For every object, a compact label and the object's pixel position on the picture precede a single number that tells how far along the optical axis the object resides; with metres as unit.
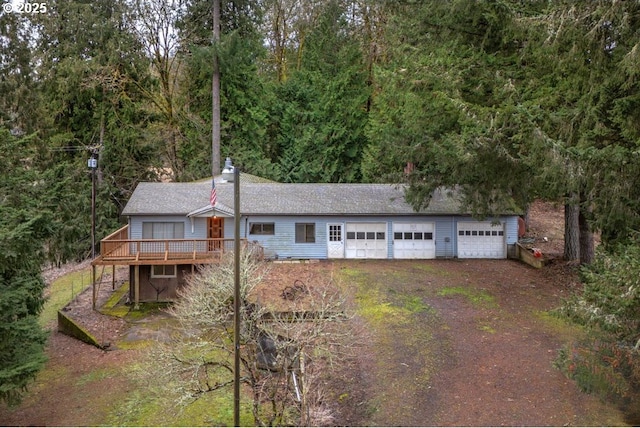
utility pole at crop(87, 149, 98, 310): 25.97
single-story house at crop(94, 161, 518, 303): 21.66
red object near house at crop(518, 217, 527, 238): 29.28
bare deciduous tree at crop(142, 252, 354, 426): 9.67
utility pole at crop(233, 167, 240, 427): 8.80
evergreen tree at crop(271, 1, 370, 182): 37.91
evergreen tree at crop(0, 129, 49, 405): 10.43
